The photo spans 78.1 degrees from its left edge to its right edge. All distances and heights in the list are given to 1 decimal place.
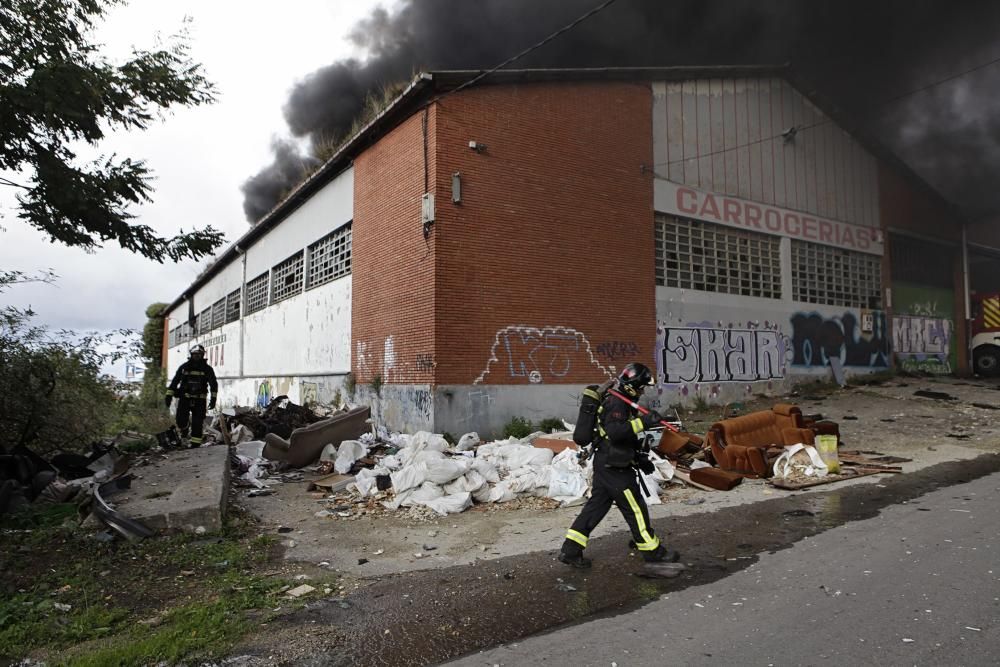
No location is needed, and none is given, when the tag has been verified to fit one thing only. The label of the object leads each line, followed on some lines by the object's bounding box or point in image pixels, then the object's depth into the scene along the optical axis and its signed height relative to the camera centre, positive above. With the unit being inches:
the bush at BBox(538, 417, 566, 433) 446.5 -45.9
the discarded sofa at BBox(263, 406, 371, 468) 370.6 -46.8
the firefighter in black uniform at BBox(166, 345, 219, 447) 410.9 -15.0
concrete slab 219.3 -51.5
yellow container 322.3 -48.9
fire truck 788.6 +34.5
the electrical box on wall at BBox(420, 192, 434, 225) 432.1 +108.7
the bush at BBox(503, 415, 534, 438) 427.2 -46.0
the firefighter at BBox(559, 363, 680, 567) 178.2 -33.4
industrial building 442.3 +100.9
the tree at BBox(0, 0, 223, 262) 265.9 +112.5
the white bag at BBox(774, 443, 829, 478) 315.0 -52.5
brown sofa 326.3 -43.3
